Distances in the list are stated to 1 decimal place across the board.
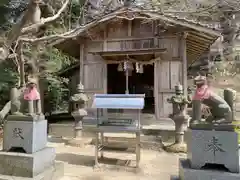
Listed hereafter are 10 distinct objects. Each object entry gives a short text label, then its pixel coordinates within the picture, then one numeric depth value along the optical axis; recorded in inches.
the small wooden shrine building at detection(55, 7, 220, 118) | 293.3
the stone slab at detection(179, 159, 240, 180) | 104.6
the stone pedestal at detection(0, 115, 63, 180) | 129.6
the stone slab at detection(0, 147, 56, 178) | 128.1
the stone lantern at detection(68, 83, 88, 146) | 250.9
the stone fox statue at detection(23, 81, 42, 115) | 137.3
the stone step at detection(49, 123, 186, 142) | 263.1
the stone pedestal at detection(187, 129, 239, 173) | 107.8
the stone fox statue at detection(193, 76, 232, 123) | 109.5
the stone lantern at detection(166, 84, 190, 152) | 219.8
